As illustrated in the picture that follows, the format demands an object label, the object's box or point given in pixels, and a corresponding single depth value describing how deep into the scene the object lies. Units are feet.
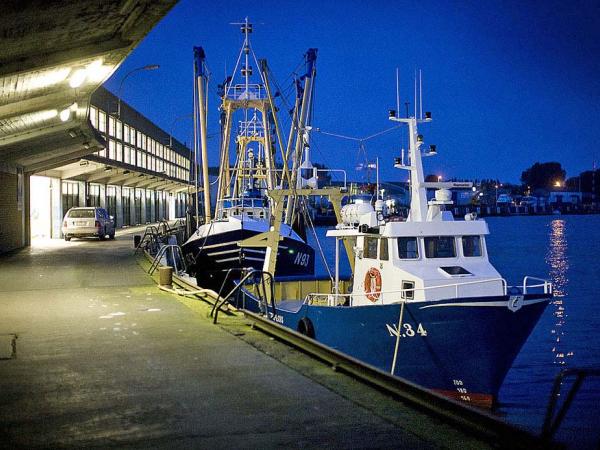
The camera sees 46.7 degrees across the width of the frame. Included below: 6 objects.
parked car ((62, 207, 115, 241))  121.90
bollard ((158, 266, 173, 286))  56.03
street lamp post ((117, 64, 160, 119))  94.70
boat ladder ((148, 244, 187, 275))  66.61
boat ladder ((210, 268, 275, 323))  39.17
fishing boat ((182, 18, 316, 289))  86.43
